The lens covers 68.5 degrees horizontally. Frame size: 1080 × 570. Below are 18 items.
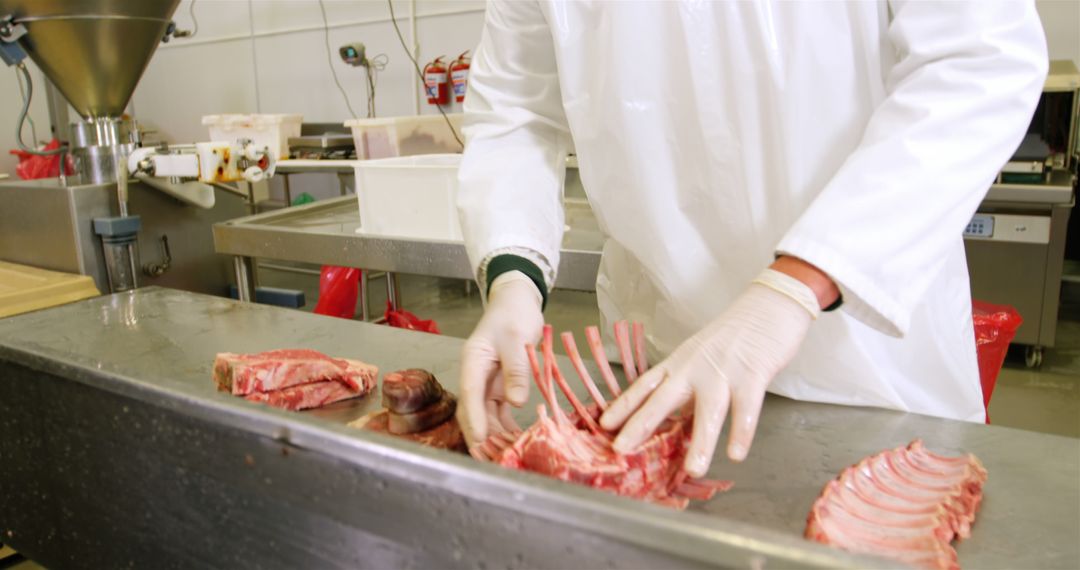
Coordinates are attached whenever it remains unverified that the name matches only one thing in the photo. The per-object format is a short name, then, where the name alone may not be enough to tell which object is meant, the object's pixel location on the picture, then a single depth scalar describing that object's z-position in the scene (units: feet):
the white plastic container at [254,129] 13.97
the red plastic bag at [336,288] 9.64
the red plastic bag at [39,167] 15.66
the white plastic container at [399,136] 11.32
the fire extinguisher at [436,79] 15.40
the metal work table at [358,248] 6.33
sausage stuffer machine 6.77
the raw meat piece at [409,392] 3.44
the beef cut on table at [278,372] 3.99
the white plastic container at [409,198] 6.93
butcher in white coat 2.83
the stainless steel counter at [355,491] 1.90
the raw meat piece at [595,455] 2.72
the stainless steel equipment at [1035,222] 9.89
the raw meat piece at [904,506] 2.50
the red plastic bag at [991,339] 4.96
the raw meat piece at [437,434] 3.39
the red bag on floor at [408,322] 7.79
